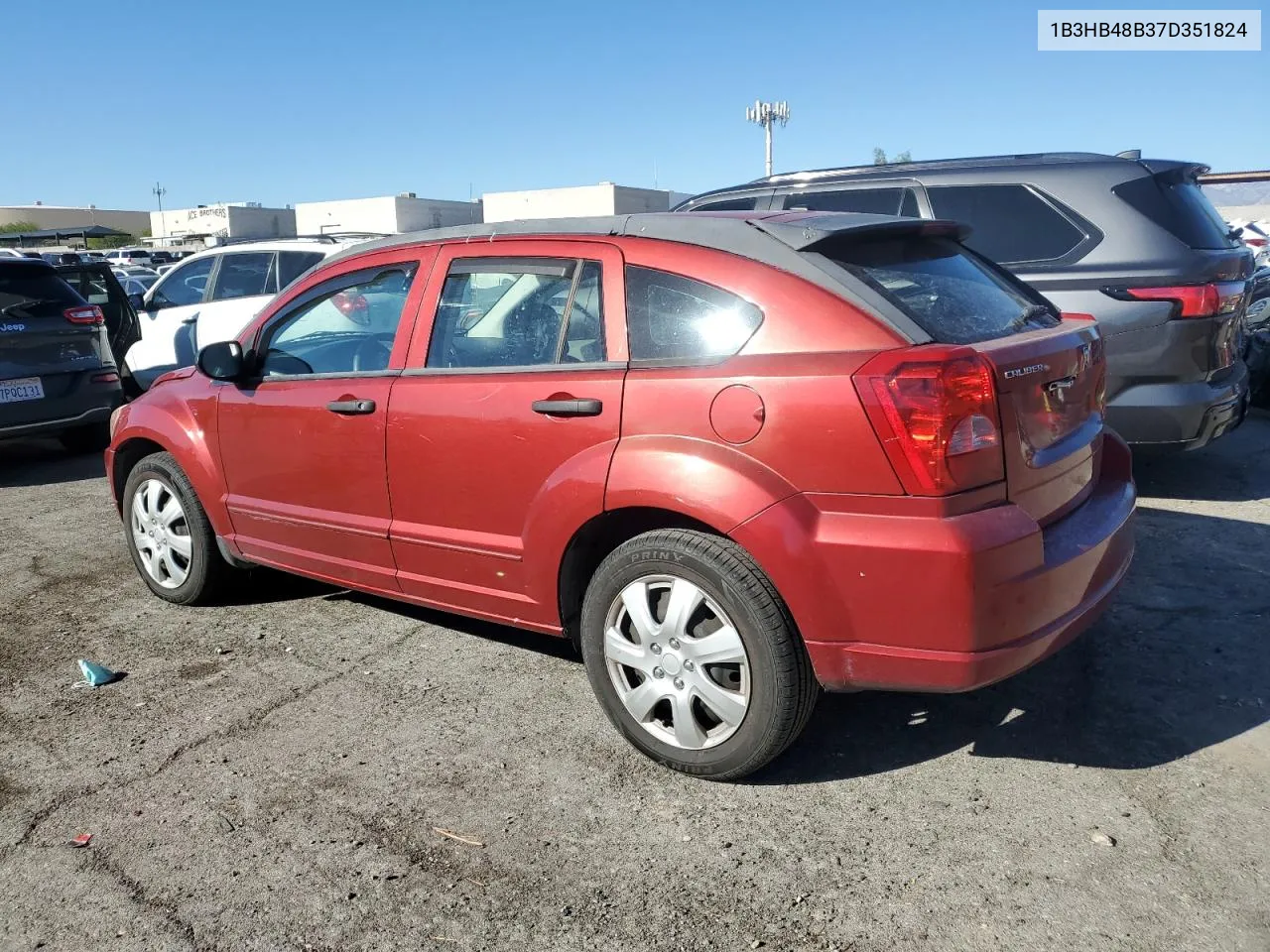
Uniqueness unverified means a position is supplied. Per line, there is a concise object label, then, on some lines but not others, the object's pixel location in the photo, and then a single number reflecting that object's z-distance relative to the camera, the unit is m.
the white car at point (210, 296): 9.02
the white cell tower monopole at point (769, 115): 59.44
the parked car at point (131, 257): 33.78
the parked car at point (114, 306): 9.81
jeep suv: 7.76
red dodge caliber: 2.75
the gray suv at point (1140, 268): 5.59
